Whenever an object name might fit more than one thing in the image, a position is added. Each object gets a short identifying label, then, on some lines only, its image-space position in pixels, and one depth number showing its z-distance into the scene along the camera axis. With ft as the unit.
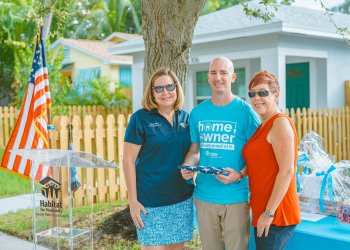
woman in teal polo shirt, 10.59
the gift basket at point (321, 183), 10.93
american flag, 18.25
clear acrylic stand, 12.02
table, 9.46
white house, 33.65
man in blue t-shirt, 9.93
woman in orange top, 8.59
